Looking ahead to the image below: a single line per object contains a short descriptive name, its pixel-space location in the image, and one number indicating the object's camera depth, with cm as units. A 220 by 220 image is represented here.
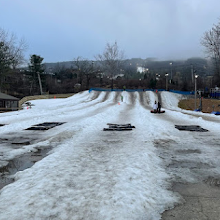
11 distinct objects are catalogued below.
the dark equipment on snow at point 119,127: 1098
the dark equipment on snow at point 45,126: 1151
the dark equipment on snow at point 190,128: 1113
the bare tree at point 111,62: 6841
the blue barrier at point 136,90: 5118
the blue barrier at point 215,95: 4891
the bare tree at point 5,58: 4172
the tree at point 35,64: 7250
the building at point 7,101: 4039
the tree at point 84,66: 7672
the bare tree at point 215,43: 3916
